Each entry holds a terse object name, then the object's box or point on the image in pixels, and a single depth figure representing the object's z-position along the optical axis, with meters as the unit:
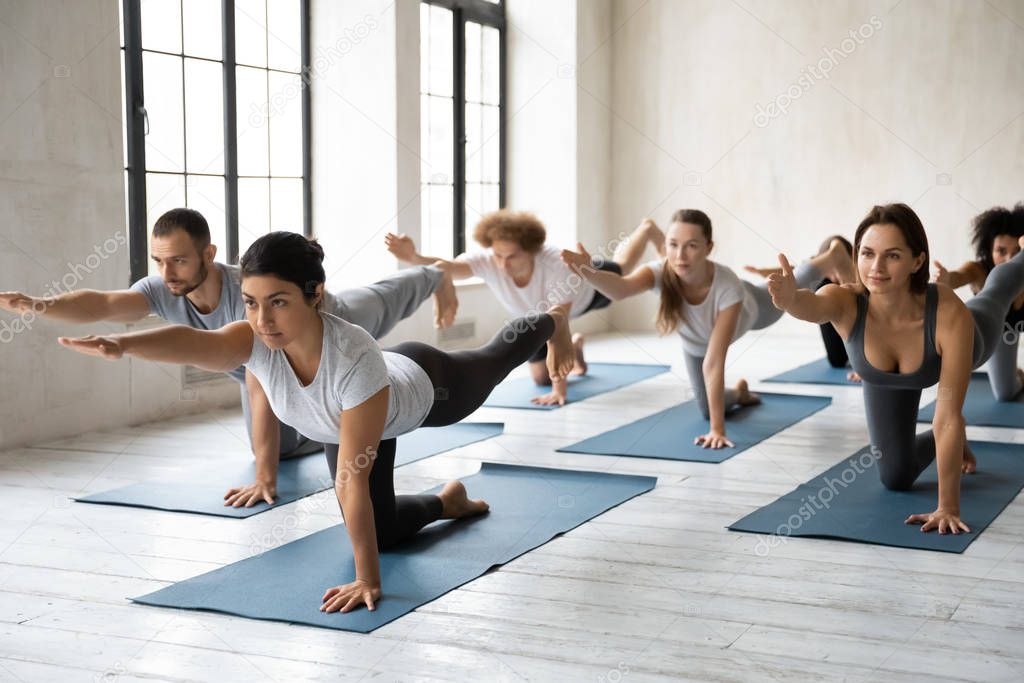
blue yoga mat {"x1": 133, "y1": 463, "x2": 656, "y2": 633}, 2.47
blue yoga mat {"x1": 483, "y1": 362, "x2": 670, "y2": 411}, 5.25
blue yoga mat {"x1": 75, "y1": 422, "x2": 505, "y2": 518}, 3.35
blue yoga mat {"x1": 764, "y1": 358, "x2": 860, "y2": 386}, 5.74
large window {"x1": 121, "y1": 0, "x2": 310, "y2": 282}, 4.90
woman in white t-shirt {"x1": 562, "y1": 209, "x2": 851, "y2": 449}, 4.20
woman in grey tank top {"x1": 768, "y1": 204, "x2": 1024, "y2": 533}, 2.99
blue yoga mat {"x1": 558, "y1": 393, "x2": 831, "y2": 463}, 4.09
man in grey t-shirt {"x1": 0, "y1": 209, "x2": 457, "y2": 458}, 3.15
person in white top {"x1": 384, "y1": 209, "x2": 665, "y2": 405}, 4.86
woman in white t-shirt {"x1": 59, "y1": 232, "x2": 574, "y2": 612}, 2.35
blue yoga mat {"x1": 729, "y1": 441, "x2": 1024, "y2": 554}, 2.98
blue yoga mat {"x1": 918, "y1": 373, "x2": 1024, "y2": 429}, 4.51
